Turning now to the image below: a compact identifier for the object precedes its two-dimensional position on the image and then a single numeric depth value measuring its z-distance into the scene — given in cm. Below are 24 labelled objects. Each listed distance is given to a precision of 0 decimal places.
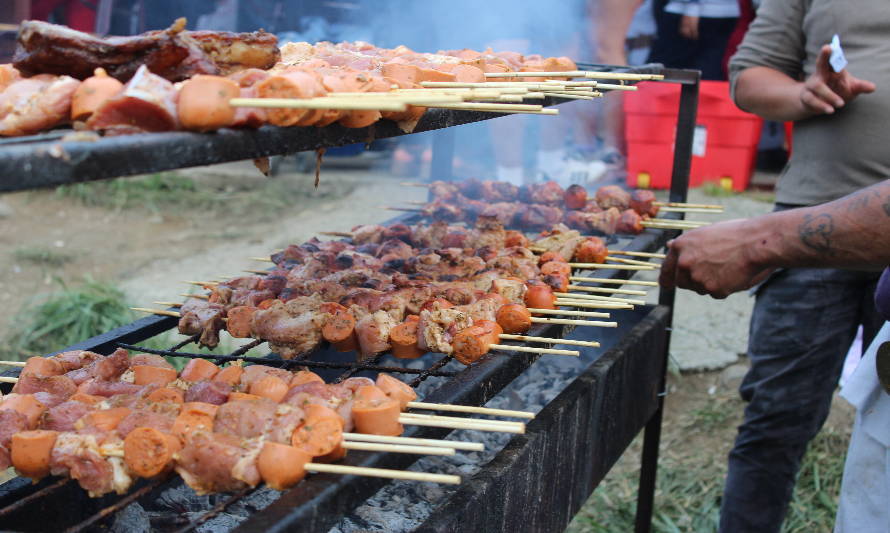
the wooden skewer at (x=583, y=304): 277
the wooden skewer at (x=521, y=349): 240
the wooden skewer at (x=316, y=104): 158
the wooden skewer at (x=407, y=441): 183
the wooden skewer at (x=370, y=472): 170
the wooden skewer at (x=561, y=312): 273
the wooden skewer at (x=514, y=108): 203
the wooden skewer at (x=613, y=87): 274
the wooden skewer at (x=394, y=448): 177
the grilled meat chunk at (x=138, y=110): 159
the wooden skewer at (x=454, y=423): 187
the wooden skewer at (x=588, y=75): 265
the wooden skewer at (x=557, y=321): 264
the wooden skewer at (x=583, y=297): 293
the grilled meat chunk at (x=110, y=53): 178
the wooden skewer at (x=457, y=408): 198
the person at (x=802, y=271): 371
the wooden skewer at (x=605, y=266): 336
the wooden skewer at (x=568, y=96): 254
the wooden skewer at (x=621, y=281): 300
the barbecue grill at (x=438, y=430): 144
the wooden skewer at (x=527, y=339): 246
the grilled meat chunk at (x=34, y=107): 169
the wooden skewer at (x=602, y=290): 296
